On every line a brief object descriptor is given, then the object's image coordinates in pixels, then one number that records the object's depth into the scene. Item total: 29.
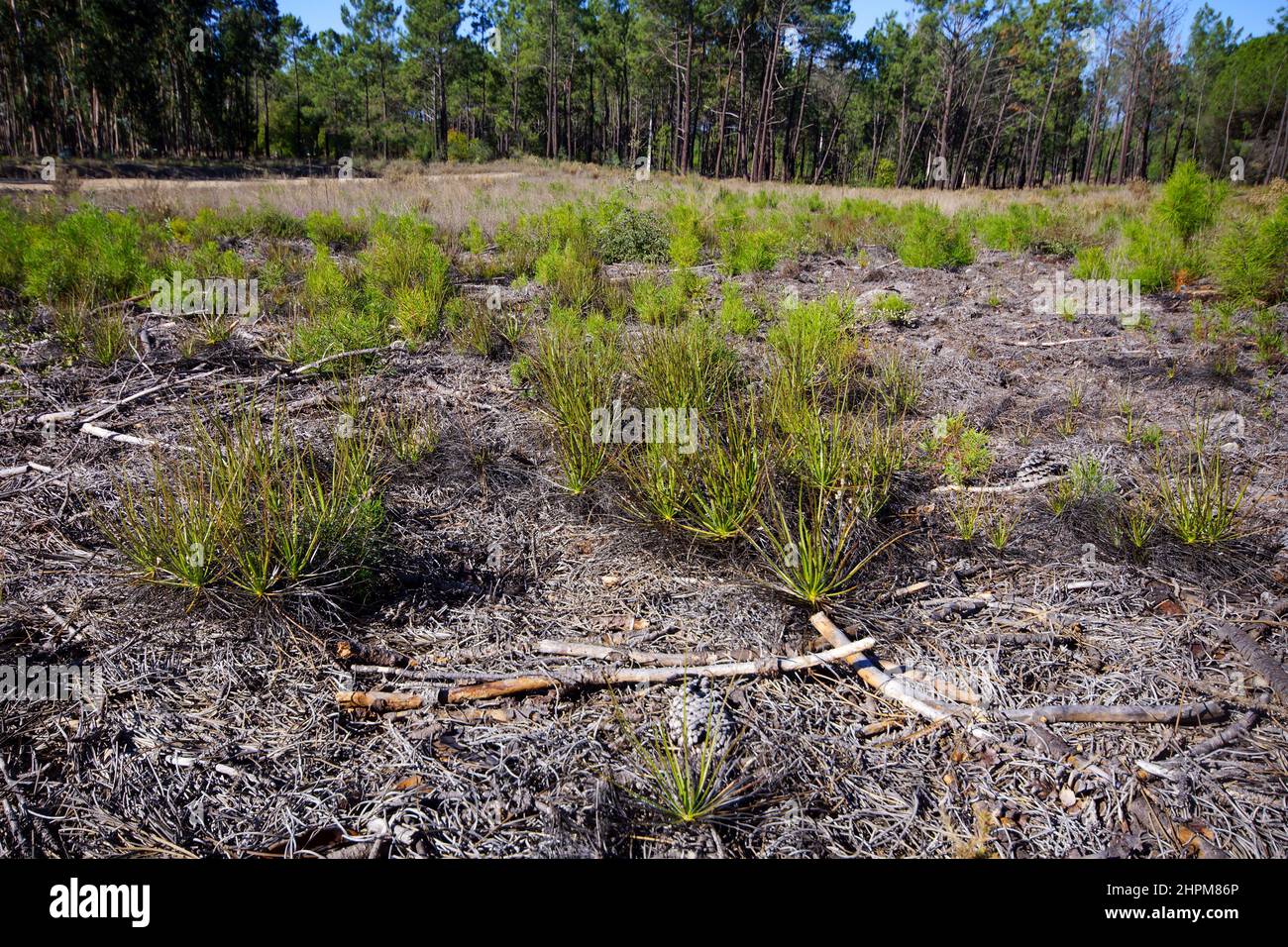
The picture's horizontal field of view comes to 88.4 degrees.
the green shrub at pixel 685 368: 3.98
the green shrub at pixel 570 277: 6.45
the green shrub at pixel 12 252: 6.41
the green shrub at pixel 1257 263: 6.21
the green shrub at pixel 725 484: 2.87
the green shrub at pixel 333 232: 9.23
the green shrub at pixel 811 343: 4.45
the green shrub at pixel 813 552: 2.56
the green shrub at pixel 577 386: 3.47
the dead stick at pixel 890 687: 2.13
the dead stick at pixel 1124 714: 2.08
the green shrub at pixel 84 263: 5.93
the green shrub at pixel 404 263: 6.64
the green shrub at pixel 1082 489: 3.14
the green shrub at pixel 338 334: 4.94
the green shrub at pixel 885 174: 33.72
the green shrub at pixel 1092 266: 7.34
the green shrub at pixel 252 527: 2.44
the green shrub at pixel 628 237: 8.69
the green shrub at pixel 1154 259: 6.94
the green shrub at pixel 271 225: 9.51
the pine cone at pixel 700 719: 2.01
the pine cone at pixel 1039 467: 3.57
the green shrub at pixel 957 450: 3.55
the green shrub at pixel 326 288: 6.04
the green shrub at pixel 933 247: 8.23
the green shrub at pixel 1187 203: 7.95
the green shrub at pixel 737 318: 5.59
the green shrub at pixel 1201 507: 2.75
